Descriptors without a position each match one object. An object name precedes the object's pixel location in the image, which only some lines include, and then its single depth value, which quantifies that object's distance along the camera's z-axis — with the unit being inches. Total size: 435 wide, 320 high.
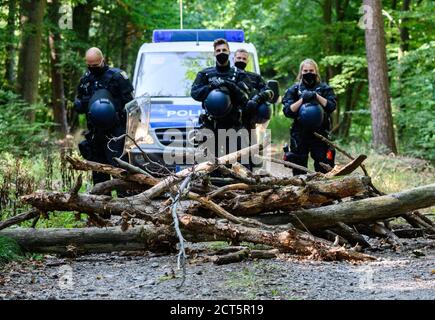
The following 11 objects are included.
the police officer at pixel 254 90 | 630.7
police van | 694.7
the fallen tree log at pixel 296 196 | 470.1
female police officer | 612.0
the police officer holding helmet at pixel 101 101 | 614.1
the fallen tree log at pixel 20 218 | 467.8
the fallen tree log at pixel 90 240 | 466.9
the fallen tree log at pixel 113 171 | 492.5
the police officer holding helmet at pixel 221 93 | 610.4
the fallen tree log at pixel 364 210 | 477.5
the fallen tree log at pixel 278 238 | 446.3
